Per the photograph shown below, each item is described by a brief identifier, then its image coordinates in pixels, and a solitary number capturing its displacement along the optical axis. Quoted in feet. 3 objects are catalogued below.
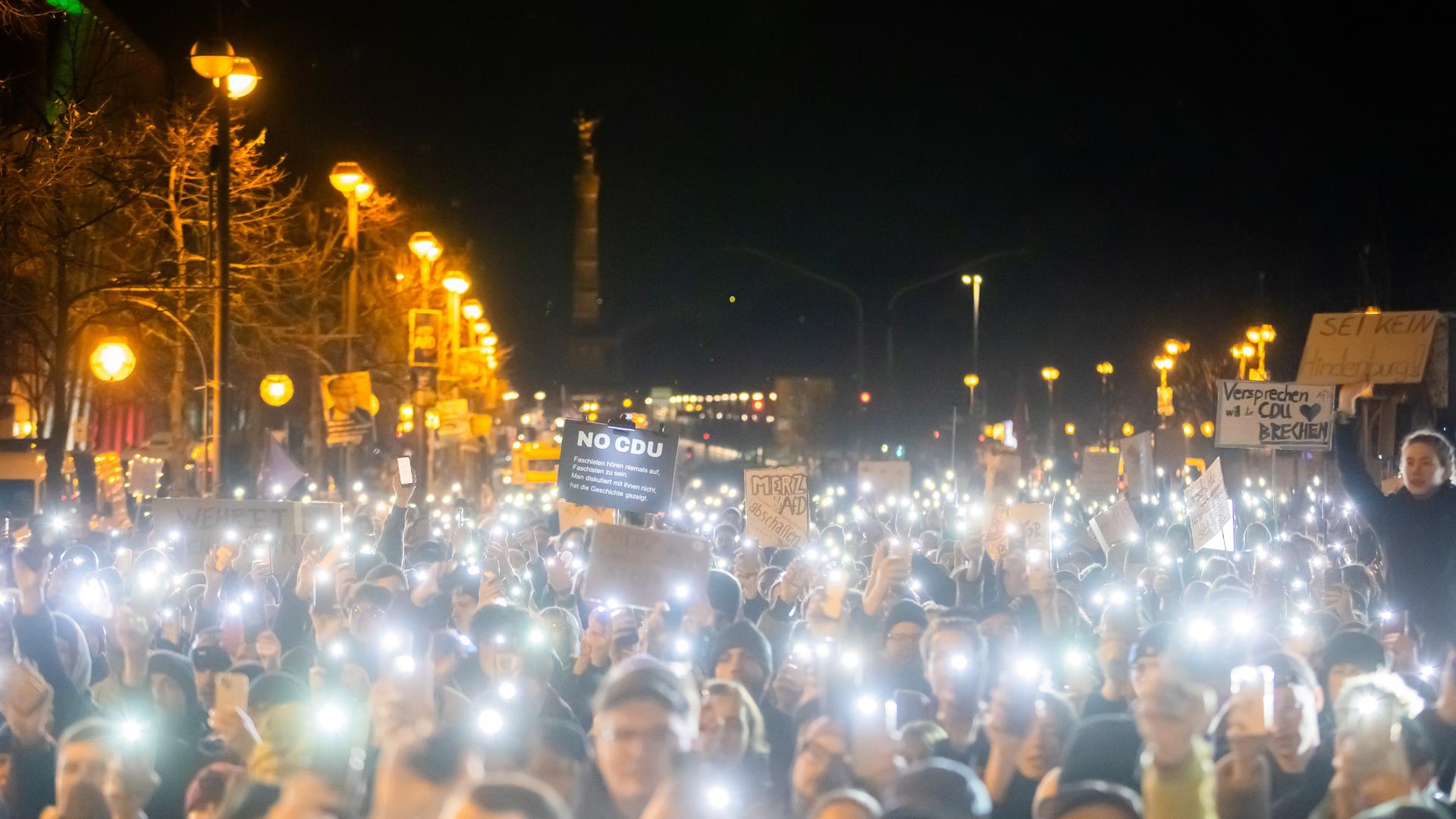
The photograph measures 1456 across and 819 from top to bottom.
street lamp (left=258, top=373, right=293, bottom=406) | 91.91
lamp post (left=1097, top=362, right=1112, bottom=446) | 203.43
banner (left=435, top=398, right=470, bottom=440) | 134.00
